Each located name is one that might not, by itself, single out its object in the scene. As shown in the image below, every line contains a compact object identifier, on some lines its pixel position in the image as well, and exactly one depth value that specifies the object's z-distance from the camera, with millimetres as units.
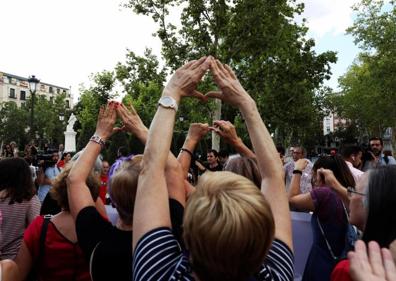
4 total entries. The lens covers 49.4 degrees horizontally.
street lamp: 20047
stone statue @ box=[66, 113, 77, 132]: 32400
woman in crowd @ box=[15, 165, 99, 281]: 2582
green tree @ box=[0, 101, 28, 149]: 71500
